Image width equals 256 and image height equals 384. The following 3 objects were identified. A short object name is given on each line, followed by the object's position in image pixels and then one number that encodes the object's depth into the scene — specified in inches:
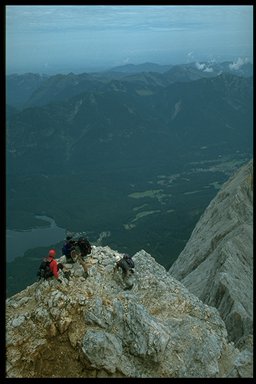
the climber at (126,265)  1464.1
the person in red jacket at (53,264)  1302.9
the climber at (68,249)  1421.0
